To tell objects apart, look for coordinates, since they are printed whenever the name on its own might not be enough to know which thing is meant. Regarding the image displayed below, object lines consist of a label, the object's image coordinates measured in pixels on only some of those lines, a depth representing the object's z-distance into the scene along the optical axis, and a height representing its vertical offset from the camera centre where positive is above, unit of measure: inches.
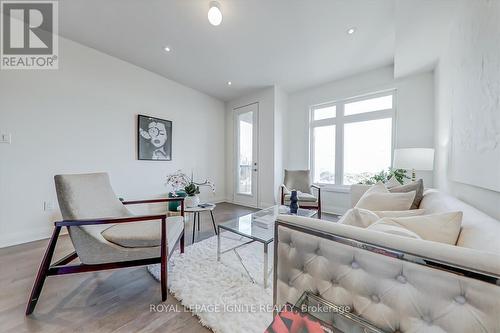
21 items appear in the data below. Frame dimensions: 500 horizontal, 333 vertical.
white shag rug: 46.3 -37.7
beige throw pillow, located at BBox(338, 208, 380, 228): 37.4 -10.7
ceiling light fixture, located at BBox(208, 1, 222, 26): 74.2 +60.1
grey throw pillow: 62.1 -7.9
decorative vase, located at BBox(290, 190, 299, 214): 85.6 -17.5
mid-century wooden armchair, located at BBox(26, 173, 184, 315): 50.1 -22.3
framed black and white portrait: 129.0 +17.8
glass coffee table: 59.9 -23.8
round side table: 86.7 -21.3
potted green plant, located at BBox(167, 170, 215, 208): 94.3 -15.3
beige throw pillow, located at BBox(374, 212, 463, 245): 31.5 -10.4
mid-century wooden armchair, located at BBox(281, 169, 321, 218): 116.5 -16.5
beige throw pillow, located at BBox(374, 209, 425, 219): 42.9 -11.0
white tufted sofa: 21.0 -14.9
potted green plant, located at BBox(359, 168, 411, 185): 107.3 -5.8
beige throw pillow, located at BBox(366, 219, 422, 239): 29.2 -10.4
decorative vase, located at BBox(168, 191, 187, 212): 120.7 -26.9
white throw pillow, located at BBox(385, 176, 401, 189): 90.1 -8.4
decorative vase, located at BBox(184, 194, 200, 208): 94.2 -18.7
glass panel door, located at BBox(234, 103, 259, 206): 167.6 +9.6
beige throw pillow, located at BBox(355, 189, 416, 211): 52.6 -10.3
